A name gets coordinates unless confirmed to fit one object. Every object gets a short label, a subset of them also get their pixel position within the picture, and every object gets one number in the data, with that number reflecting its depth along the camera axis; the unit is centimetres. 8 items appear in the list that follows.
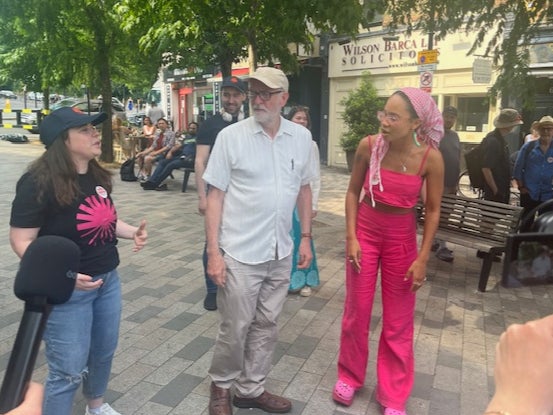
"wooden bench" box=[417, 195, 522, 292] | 499
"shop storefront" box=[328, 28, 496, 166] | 1330
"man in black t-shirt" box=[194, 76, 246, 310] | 407
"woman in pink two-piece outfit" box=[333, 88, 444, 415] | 279
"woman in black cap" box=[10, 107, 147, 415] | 217
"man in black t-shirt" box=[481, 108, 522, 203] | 598
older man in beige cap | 267
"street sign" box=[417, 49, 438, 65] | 938
